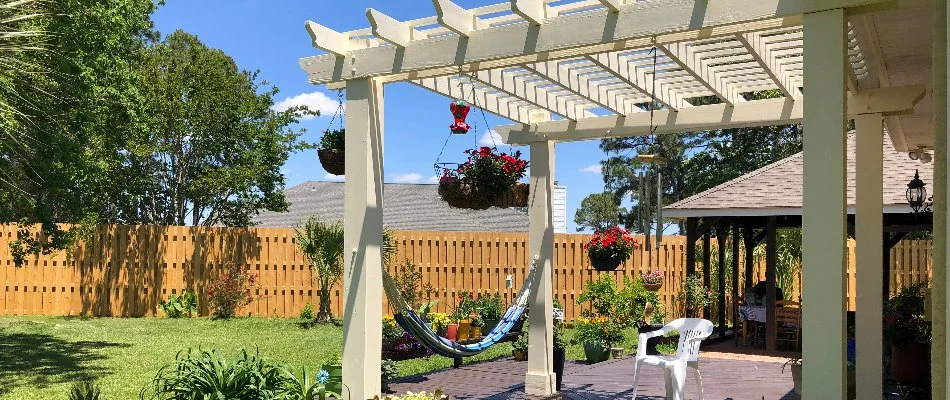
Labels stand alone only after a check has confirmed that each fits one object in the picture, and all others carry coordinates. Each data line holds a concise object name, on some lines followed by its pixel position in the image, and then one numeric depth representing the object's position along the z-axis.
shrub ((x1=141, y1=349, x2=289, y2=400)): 4.97
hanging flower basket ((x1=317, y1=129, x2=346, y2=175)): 5.56
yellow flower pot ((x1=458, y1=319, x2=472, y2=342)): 9.21
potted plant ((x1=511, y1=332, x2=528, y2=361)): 9.12
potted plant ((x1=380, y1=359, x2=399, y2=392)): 7.11
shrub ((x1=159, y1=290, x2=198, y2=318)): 14.58
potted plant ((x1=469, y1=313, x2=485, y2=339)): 9.45
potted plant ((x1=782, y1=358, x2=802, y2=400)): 5.89
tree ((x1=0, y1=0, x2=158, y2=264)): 8.19
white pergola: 3.38
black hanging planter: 7.28
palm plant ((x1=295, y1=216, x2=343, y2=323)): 13.36
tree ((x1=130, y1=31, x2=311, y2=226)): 17.62
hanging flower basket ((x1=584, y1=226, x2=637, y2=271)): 7.21
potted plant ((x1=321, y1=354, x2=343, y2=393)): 5.77
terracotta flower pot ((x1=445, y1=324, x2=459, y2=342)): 9.21
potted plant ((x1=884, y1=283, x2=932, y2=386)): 7.41
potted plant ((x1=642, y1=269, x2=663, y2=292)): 9.41
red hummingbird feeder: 5.54
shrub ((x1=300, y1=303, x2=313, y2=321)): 13.95
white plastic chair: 6.03
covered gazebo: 10.33
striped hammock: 5.30
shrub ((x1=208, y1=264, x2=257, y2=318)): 14.28
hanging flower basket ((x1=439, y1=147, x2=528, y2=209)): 5.71
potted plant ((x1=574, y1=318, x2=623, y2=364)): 9.55
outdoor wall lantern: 8.30
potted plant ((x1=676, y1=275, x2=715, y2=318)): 11.65
